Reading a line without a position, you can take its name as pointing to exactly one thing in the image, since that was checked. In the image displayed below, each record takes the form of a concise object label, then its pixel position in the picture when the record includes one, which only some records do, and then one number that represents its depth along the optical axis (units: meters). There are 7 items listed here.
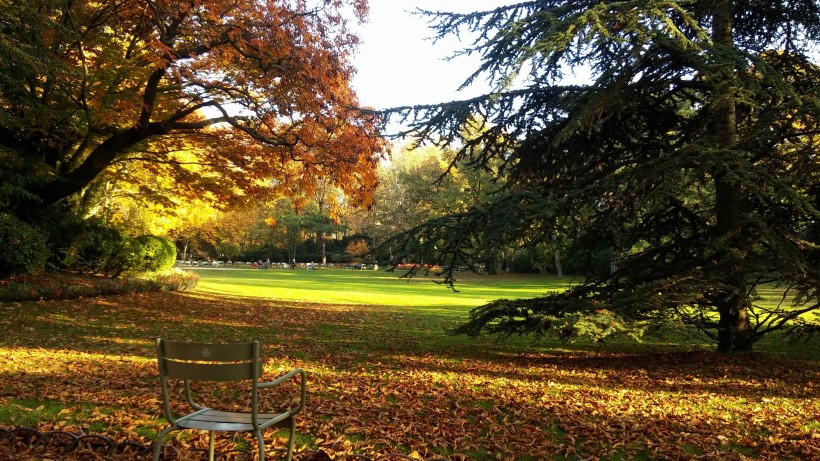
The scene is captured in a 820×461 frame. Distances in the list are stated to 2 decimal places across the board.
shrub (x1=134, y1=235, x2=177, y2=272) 19.00
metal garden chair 3.00
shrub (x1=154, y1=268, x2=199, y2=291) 19.14
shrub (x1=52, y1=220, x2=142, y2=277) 16.42
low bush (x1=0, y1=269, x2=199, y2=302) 12.64
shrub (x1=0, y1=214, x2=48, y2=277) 13.06
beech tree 10.40
